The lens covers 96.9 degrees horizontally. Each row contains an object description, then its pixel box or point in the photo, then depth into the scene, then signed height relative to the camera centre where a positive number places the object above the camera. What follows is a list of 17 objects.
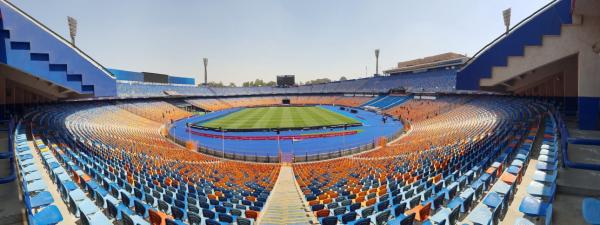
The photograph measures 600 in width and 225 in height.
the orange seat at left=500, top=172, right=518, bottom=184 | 8.20 -2.46
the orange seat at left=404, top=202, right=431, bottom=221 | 7.56 -3.18
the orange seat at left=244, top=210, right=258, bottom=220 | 8.97 -3.78
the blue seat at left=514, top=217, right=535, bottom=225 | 5.40 -2.48
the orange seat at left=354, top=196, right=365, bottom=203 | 10.35 -3.84
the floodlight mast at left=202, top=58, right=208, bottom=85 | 107.58 +12.54
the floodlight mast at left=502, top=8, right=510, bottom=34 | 31.26 +9.92
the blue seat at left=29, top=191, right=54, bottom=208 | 7.05 -2.63
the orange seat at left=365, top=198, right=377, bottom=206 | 9.78 -3.72
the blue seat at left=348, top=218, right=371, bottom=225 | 7.25 -3.29
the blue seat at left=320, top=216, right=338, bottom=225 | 7.85 -3.50
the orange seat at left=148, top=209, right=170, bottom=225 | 7.57 -3.33
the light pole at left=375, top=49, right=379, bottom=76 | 97.44 +15.12
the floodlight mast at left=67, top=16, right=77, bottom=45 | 32.09 +9.41
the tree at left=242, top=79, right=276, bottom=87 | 173.50 +12.67
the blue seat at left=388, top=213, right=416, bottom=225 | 6.61 -3.01
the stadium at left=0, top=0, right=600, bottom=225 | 7.90 -2.85
